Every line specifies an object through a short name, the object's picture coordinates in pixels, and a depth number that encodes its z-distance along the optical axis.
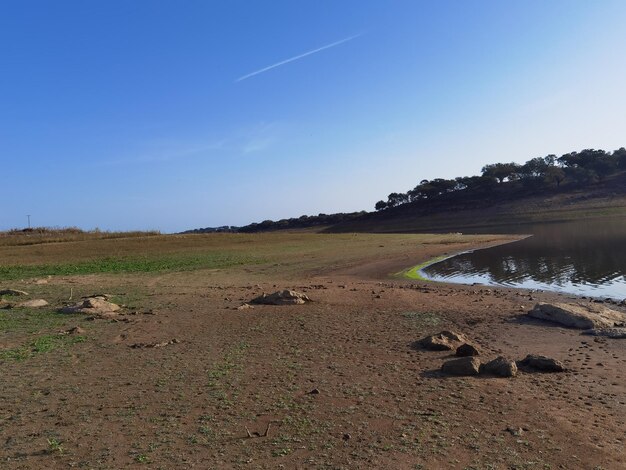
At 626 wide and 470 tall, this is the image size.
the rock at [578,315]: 10.19
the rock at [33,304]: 12.45
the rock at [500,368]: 6.81
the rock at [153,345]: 8.71
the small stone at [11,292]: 14.39
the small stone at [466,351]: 8.00
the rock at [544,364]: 7.14
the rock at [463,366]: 6.86
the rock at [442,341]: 8.29
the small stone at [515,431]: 5.00
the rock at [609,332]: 9.18
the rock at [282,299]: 12.92
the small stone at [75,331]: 9.57
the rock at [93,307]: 11.63
